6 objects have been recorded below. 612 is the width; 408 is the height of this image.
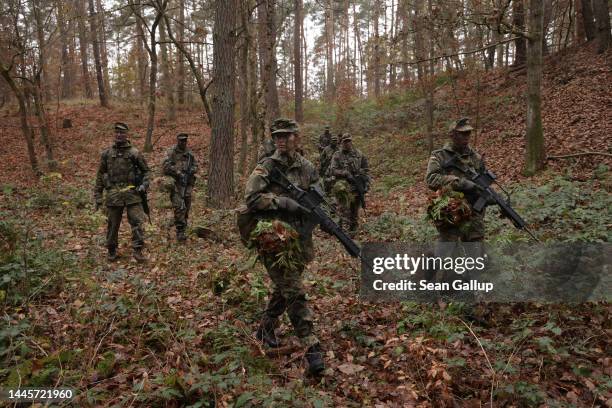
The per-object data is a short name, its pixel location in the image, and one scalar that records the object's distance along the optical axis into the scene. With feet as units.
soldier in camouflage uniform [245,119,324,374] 14.55
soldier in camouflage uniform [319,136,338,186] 42.68
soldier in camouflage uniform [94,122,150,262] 26.81
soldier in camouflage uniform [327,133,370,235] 33.94
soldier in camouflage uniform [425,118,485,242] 18.21
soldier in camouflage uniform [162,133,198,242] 31.35
